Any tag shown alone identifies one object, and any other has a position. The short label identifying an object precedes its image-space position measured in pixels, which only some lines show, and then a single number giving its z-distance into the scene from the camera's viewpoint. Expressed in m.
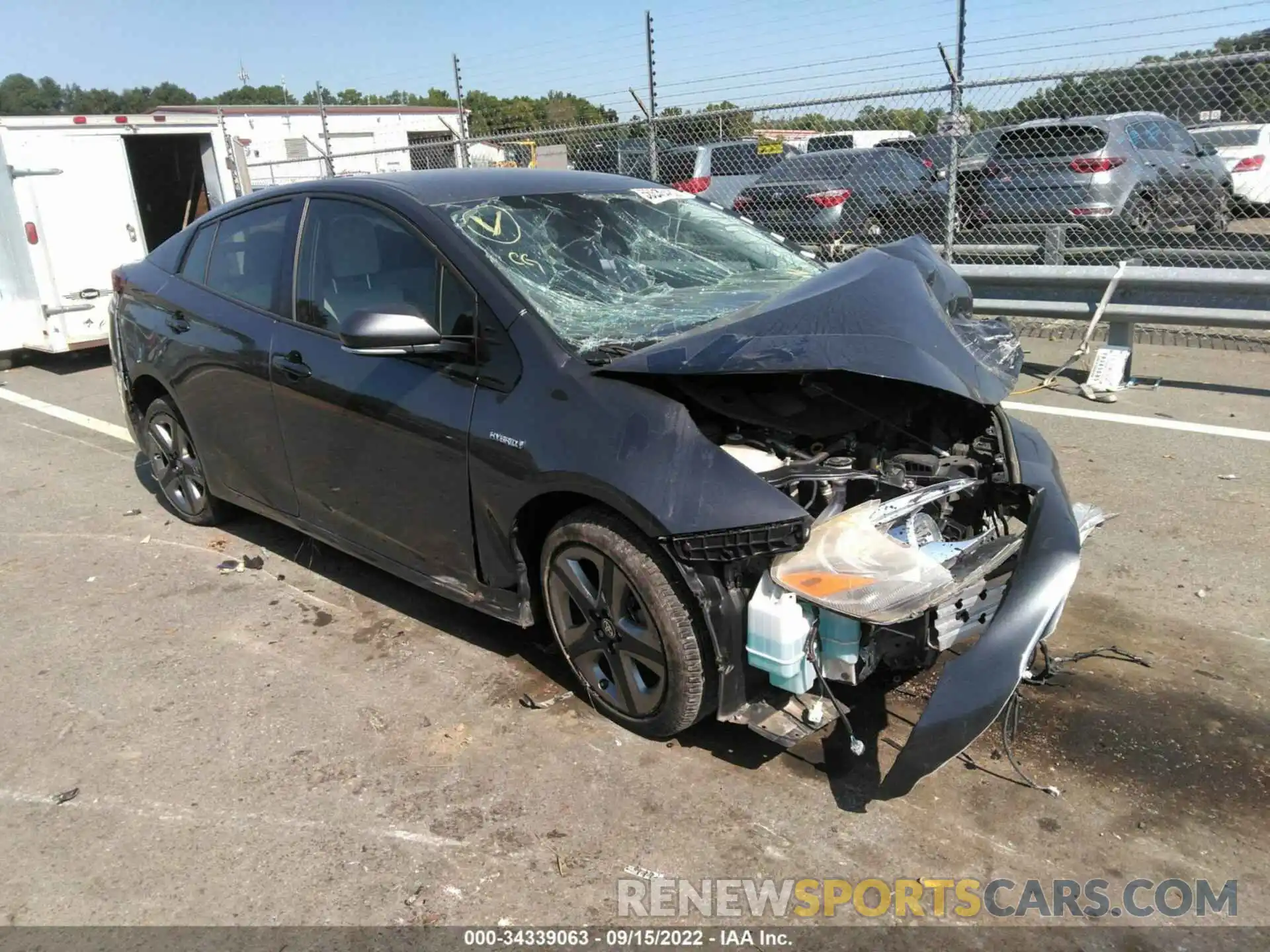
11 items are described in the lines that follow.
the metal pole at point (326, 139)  13.67
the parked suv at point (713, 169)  10.95
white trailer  9.00
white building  21.52
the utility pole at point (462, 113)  12.45
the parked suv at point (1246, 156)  11.95
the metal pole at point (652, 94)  9.39
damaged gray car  2.68
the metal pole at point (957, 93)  7.42
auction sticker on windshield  4.14
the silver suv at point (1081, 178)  9.18
